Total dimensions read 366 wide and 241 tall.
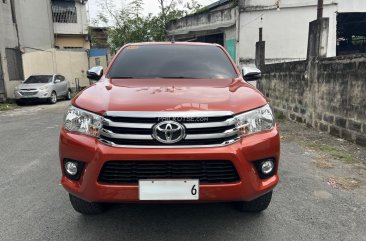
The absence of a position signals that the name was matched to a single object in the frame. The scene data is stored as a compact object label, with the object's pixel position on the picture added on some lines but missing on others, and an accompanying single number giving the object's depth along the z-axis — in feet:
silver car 50.21
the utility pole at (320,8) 25.40
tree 81.46
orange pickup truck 7.93
